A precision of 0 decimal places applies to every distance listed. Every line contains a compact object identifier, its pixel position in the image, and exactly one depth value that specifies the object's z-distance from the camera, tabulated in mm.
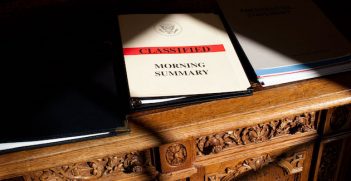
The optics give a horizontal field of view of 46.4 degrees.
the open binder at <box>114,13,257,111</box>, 709
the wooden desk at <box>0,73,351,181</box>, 677
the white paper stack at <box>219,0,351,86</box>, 760
